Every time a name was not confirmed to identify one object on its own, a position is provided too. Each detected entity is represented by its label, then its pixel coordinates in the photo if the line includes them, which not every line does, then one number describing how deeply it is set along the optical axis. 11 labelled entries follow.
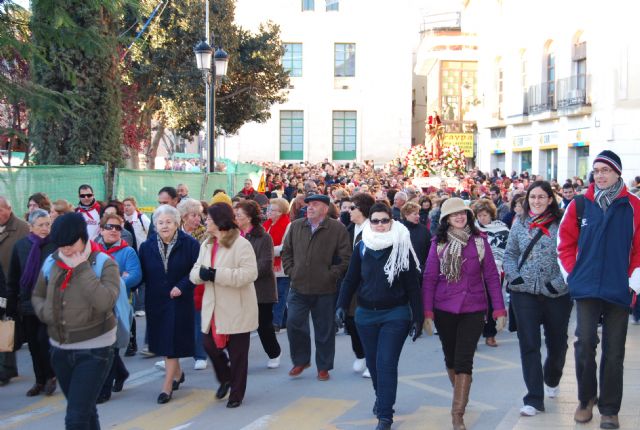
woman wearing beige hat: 6.38
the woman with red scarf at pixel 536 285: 6.57
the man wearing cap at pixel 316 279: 8.41
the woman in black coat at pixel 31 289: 7.63
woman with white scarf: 6.47
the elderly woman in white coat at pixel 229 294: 7.23
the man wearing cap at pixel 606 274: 5.93
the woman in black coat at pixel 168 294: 7.52
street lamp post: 16.98
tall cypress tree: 15.42
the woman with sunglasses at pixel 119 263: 7.50
